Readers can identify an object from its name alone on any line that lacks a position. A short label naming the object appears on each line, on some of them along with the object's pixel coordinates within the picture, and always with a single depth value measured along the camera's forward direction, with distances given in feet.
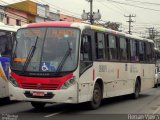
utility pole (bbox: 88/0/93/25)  135.65
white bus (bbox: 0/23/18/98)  43.68
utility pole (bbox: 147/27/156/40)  262.18
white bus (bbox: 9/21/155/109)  36.05
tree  200.90
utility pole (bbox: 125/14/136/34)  211.46
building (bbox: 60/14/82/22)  180.84
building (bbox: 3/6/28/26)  137.22
